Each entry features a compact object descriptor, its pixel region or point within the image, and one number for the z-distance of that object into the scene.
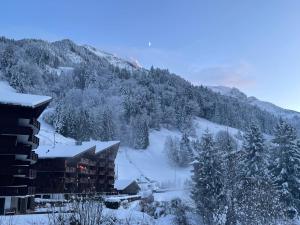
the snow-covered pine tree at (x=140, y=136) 96.25
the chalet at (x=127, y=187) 59.86
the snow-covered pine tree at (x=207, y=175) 33.36
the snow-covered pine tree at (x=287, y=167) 33.66
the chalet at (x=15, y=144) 26.94
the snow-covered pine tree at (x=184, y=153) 94.82
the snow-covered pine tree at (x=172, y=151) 94.47
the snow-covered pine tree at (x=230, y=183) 26.44
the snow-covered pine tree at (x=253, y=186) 24.74
